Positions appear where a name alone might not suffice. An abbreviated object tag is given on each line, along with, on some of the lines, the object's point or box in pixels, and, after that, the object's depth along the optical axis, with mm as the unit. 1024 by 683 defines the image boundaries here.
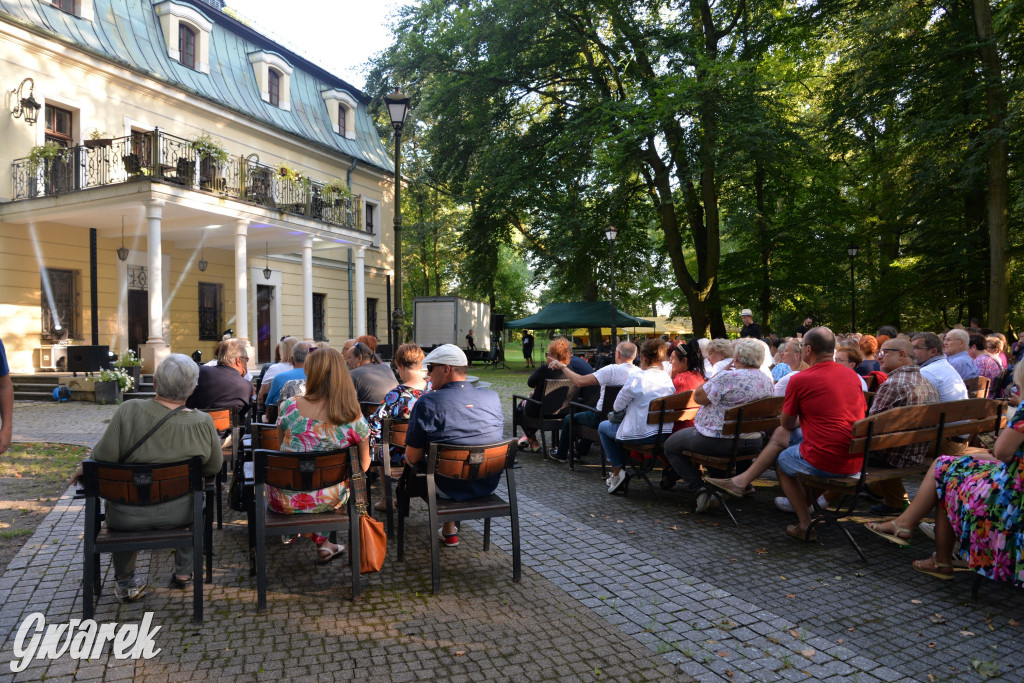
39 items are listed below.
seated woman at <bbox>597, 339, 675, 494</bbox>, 6305
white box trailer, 29219
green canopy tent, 24250
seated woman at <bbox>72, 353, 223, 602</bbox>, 3604
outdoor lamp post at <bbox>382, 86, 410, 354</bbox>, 11844
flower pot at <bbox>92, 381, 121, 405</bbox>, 14305
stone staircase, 14773
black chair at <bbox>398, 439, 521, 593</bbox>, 4055
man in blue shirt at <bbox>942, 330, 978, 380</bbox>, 8016
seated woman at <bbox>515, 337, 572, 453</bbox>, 8078
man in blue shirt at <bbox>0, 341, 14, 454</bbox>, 4118
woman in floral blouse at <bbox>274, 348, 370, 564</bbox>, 4227
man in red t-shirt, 4770
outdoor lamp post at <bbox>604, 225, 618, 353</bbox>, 22203
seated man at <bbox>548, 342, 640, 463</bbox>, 7062
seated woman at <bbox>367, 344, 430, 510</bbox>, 5406
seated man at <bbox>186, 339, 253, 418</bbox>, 6043
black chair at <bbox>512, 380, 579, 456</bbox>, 8094
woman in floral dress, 3574
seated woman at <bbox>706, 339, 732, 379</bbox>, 7113
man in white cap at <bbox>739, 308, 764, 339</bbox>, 15172
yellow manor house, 15281
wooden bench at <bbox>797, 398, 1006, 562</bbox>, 4648
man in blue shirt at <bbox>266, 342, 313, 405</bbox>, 6324
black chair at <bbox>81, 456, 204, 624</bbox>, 3439
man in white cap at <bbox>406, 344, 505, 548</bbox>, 4340
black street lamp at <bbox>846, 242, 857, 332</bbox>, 21125
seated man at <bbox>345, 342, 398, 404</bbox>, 6480
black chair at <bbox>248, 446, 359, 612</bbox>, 3729
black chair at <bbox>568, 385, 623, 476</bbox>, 7137
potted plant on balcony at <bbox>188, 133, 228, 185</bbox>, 16000
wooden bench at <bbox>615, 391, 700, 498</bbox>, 6129
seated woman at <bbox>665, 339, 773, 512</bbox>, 5641
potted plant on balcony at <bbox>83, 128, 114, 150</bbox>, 15336
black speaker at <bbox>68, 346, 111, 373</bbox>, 14672
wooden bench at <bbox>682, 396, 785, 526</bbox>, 5582
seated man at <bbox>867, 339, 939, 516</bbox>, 5129
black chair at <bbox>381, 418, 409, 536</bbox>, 4844
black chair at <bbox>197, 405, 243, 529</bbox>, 5375
